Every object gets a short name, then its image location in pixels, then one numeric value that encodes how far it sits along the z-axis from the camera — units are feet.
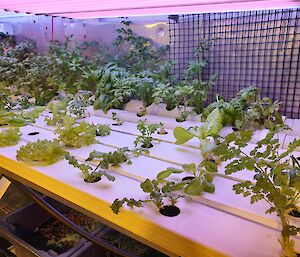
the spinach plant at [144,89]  6.13
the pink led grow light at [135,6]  4.67
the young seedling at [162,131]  5.20
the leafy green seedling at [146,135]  4.53
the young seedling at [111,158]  3.69
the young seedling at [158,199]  2.75
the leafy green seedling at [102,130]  5.12
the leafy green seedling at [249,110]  5.00
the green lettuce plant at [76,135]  4.56
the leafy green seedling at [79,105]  6.51
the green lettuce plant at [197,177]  3.02
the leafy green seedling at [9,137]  4.70
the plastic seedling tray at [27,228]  4.51
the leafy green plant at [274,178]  2.10
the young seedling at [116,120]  5.97
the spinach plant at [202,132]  4.24
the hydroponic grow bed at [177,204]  2.33
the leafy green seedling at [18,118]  5.92
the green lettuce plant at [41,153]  3.99
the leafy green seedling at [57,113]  5.90
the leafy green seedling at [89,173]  3.42
